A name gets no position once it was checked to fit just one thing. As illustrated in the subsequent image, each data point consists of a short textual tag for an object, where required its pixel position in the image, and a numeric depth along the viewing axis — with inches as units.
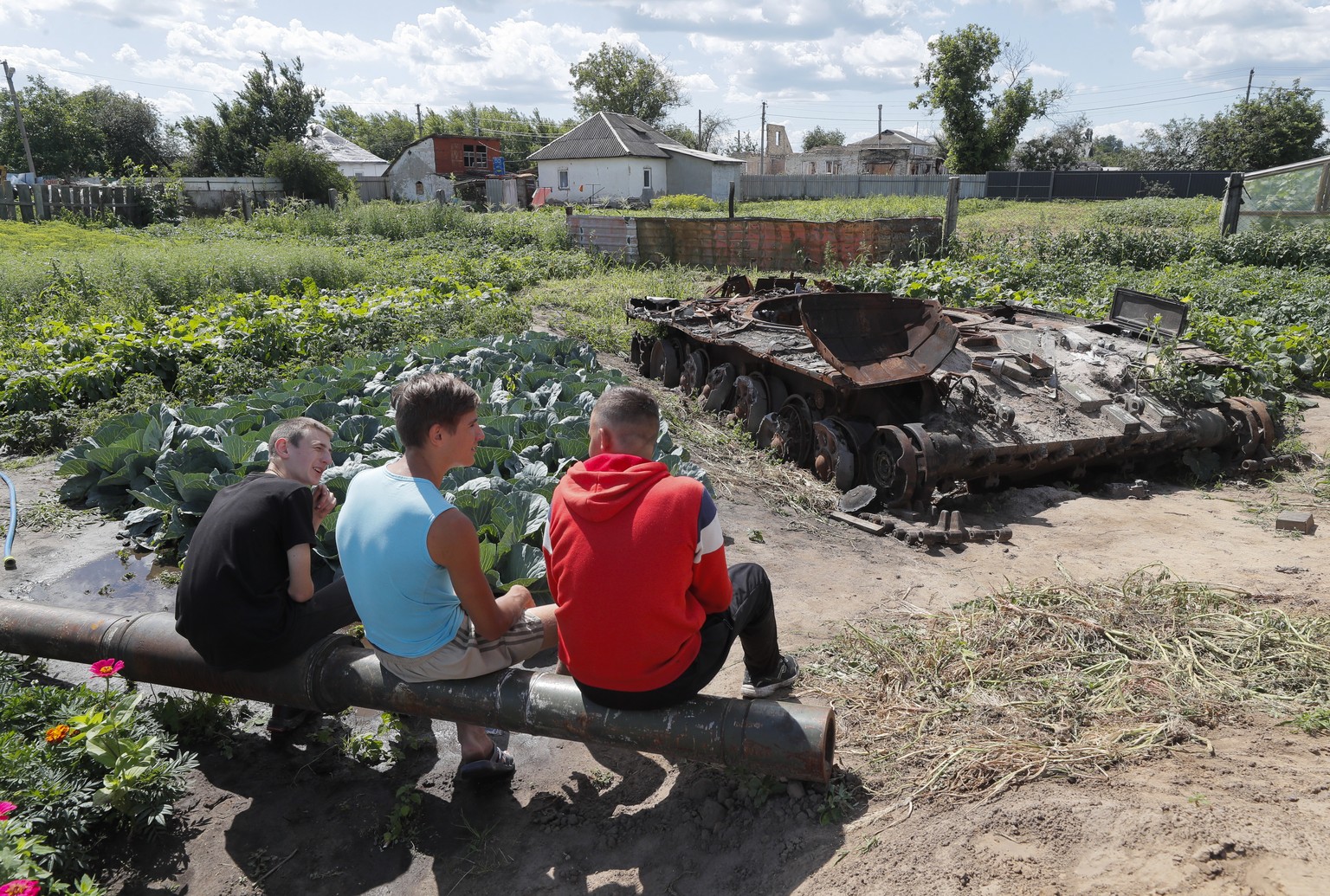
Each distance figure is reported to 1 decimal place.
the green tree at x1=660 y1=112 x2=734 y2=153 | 2792.8
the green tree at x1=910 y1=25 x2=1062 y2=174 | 1637.6
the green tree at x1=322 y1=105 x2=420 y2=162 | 2979.8
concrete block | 240.1
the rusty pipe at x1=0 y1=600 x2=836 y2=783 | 115.6
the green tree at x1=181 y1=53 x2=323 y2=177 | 1749.5
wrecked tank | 274.5
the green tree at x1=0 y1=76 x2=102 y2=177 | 1834.4
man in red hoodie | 110.2
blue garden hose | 214.8
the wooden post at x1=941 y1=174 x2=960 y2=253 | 697.6
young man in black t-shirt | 127.0
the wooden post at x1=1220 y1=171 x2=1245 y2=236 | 679.1
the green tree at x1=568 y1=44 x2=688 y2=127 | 2490.2
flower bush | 110.7
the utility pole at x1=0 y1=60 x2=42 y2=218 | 1508.4
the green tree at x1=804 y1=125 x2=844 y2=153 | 3609.7
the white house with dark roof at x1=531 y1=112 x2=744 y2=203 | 1706.4
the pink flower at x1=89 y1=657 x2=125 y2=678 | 132.7
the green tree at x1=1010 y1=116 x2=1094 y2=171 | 1813.5
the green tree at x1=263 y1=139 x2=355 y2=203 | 1434.5
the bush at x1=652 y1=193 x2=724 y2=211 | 1448.1
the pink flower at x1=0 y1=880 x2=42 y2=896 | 86.0
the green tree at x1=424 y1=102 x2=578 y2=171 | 2682.1
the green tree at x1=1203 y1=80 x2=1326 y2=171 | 1462.8
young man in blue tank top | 117.6
